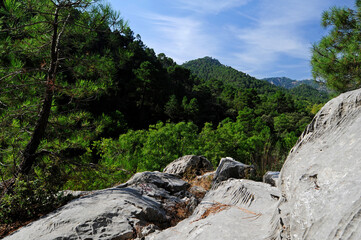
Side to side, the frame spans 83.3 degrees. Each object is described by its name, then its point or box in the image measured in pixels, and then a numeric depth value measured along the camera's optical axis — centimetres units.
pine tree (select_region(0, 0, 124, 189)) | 282
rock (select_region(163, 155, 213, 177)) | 450
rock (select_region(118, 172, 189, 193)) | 338
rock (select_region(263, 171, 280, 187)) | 298
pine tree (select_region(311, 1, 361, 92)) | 586
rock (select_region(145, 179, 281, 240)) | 138
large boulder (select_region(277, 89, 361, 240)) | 80
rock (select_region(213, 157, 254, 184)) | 341
